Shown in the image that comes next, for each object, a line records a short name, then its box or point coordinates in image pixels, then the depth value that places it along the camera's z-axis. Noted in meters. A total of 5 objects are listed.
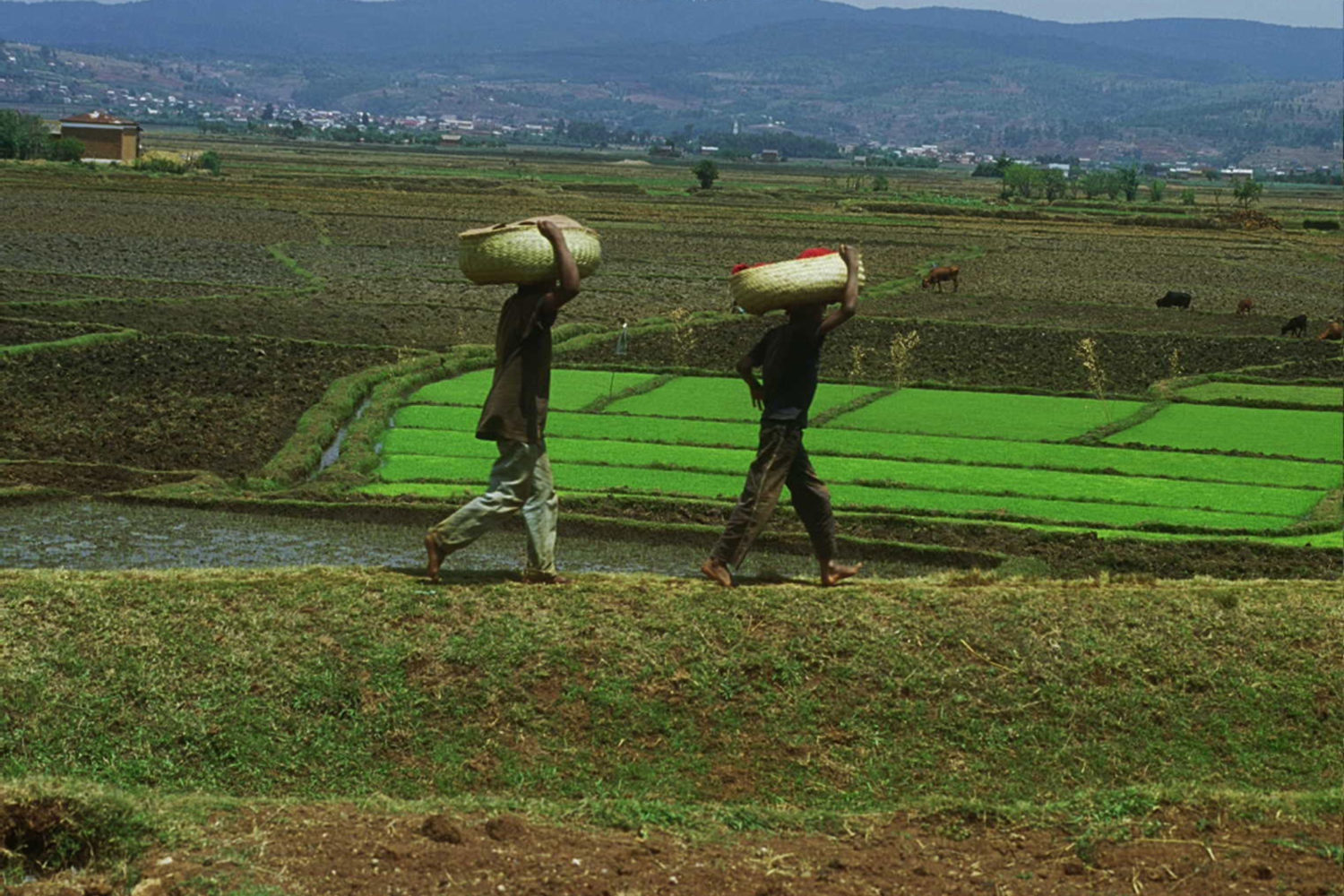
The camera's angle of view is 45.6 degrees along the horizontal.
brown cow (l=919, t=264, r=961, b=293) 40.34
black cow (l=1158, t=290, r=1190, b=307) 37.97
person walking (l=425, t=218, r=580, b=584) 8.61
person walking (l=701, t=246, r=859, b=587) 8.86
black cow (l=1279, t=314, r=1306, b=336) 33.34
